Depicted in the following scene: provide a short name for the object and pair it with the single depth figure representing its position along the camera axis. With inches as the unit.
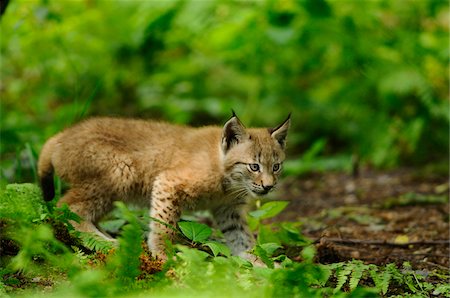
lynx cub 383.6
